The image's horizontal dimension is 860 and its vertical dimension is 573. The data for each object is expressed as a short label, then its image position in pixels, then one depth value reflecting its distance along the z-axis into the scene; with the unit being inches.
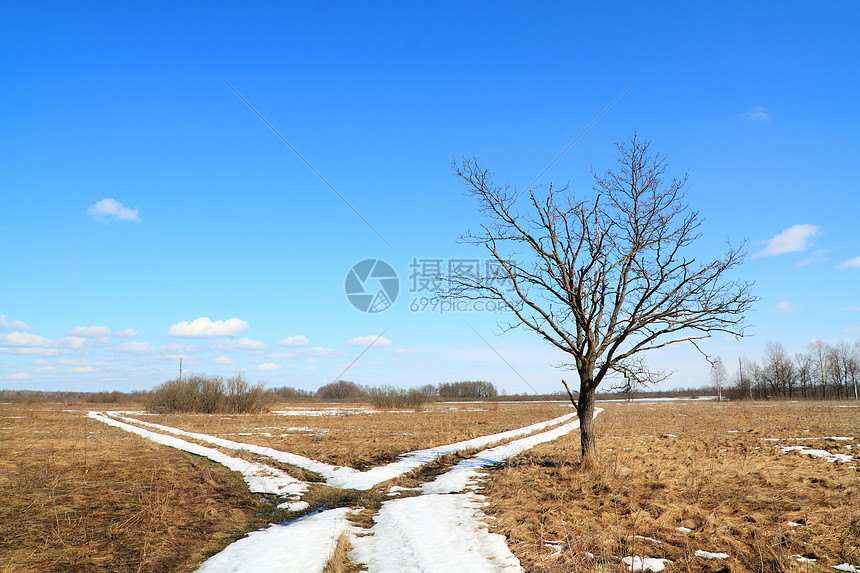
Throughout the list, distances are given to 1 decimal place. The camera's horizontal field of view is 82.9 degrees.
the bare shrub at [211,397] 2057.1
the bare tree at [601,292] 454.6
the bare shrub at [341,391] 5123.0
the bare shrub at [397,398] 2319.1
